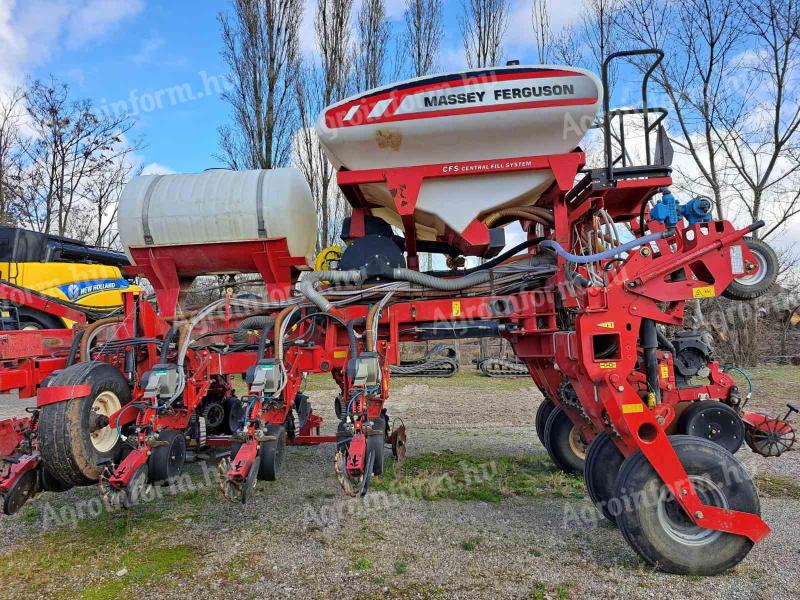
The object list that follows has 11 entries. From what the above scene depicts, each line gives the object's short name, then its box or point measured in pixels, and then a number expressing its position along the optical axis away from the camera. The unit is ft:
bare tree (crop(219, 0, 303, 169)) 50.01
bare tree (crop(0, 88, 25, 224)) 64.00
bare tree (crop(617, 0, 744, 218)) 49.16
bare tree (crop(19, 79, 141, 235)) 65.77
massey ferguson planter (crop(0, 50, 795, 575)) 12.14
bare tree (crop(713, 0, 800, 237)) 47.29
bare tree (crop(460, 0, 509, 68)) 53.01
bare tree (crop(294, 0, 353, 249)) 52.75
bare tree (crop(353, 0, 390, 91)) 53.47
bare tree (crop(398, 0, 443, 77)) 54.75
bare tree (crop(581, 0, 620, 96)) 50.24
